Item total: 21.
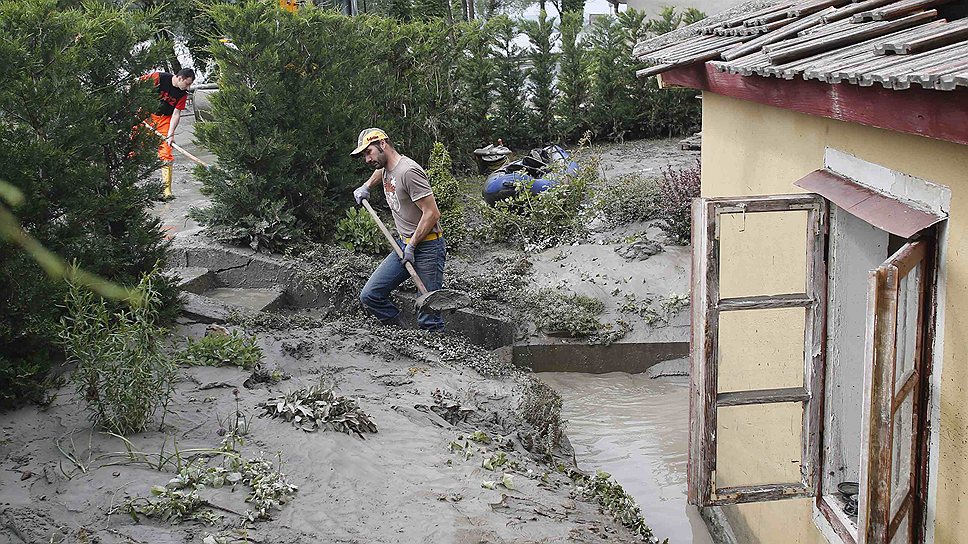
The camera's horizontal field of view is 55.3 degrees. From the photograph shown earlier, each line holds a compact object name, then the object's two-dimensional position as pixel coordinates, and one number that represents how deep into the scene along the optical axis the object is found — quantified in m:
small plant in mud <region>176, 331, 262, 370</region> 6.75
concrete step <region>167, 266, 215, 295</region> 9.19
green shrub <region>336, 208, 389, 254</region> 10.02
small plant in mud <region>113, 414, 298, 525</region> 4.62
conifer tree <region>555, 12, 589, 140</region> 17.69
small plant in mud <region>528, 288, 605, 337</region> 8.95
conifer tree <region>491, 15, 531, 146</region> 17.36
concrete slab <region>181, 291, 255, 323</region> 7.86
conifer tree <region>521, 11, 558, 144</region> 17.67
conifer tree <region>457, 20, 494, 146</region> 16.00
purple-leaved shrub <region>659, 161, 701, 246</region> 10.55
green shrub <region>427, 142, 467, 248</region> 10.95
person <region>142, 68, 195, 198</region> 11.62
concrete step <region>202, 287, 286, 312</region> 8.98
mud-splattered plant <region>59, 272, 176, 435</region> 5.23
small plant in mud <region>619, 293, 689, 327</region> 9.09
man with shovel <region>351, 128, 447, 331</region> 7.95
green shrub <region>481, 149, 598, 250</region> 11.02
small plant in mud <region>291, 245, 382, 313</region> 9.28
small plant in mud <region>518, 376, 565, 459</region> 6.45
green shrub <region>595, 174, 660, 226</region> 11.36
